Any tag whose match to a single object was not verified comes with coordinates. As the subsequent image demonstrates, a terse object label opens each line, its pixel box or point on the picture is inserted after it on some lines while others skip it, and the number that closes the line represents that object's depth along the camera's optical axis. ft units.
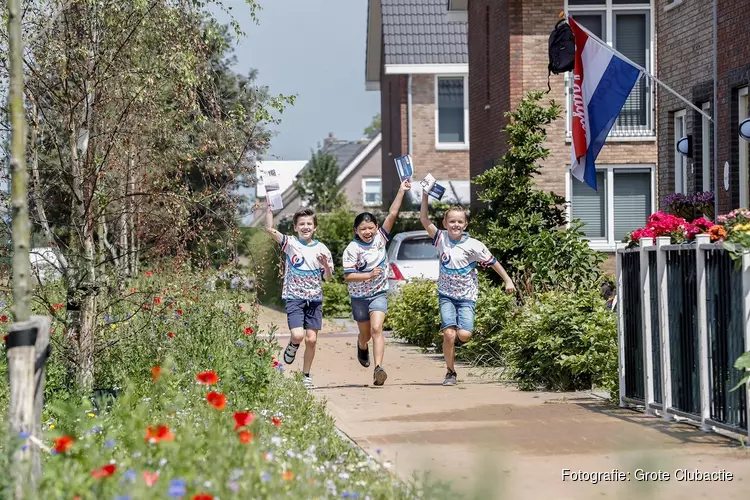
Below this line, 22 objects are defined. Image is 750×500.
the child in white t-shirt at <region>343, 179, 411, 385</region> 74.23
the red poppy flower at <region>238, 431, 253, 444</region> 31.76
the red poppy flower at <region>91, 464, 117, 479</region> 28.32
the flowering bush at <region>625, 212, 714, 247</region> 54.08
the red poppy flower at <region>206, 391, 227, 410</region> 34.06
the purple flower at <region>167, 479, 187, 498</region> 25.58
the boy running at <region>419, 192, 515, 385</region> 74.74
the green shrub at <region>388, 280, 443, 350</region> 104.41
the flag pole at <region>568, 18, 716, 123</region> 86.38
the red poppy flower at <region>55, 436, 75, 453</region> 30.32
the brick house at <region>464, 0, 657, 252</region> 153.28
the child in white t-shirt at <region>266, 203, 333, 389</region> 73.72
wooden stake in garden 33.19
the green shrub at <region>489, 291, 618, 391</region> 70.23
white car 138.41
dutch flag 86.79
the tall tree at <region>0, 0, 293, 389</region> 60.44
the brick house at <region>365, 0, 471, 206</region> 234.37
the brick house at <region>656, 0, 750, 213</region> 101.19
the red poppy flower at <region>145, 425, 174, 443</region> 30.63
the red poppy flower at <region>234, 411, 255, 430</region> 32.86
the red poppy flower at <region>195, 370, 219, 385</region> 37.10
